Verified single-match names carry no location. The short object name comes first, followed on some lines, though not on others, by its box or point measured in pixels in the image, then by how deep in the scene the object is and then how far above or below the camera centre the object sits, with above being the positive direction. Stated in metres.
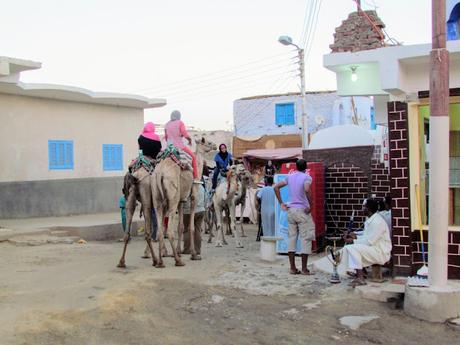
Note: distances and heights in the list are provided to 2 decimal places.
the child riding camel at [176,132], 9.25 +0.70
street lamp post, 23.05 +4.56
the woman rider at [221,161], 13.18 +0.27
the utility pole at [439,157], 6.21 +0.14
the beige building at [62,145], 15.05 +0.92
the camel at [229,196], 12.50 -0.57
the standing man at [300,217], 8.45 -0.72
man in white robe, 7.40 -1.08
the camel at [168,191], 8.65 -0.29
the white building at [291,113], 31.17 +3.51
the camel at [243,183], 13.15 -0.29
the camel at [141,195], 8.72 -0.35
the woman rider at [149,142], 9.34 +0.54
